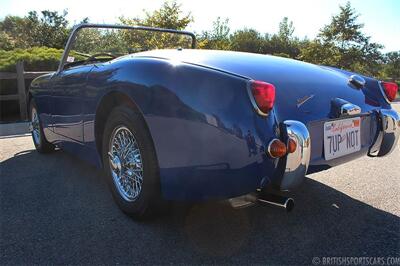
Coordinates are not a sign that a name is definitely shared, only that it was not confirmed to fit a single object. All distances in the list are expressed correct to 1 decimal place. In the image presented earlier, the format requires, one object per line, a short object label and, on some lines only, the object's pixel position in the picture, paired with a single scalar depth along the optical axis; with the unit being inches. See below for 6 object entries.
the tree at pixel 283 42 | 1311.5
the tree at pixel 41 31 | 925.8
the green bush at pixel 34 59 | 356.6
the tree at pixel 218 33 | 996.6
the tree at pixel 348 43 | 831.1
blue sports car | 78.4
